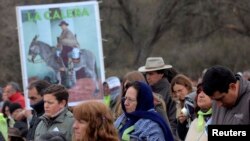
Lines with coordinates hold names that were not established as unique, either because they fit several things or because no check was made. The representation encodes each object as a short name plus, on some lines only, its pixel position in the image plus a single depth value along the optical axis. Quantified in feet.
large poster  76.54
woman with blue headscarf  46.75
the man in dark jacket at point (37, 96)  57.47
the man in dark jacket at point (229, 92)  40.01
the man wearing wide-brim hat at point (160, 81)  59.93
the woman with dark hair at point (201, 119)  46.66
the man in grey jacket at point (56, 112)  51.72
